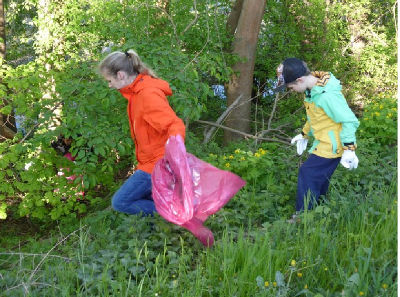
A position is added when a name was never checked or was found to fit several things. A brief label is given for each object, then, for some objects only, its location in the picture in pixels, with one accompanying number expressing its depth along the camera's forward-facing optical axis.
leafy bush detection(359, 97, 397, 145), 5.06
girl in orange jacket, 2.92
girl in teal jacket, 3.10
